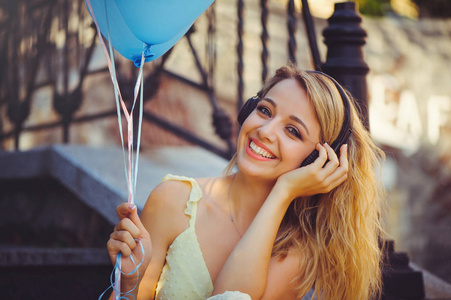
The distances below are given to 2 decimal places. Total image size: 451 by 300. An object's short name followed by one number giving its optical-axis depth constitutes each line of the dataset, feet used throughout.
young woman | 6.82
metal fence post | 8.27
